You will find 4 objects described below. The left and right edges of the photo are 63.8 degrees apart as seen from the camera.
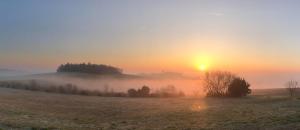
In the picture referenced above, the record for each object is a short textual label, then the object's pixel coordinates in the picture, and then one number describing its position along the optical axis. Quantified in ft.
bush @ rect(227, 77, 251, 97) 177.78
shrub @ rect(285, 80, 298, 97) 184.21
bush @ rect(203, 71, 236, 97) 189.73
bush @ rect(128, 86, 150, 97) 210.72
